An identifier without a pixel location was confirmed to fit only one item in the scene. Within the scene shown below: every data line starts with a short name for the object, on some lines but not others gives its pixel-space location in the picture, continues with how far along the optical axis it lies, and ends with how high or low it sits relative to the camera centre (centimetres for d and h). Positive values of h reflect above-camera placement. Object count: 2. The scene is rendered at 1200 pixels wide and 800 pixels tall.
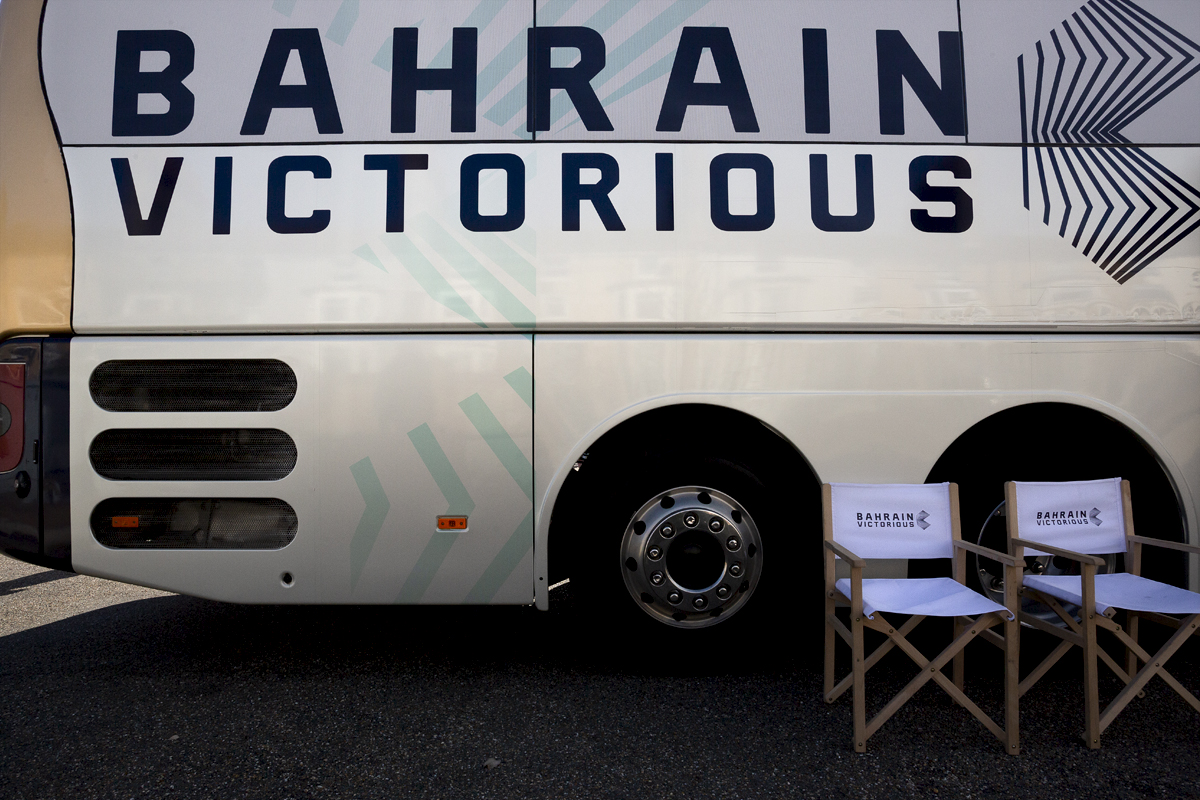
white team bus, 286 +61
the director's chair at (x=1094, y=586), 244 -71
